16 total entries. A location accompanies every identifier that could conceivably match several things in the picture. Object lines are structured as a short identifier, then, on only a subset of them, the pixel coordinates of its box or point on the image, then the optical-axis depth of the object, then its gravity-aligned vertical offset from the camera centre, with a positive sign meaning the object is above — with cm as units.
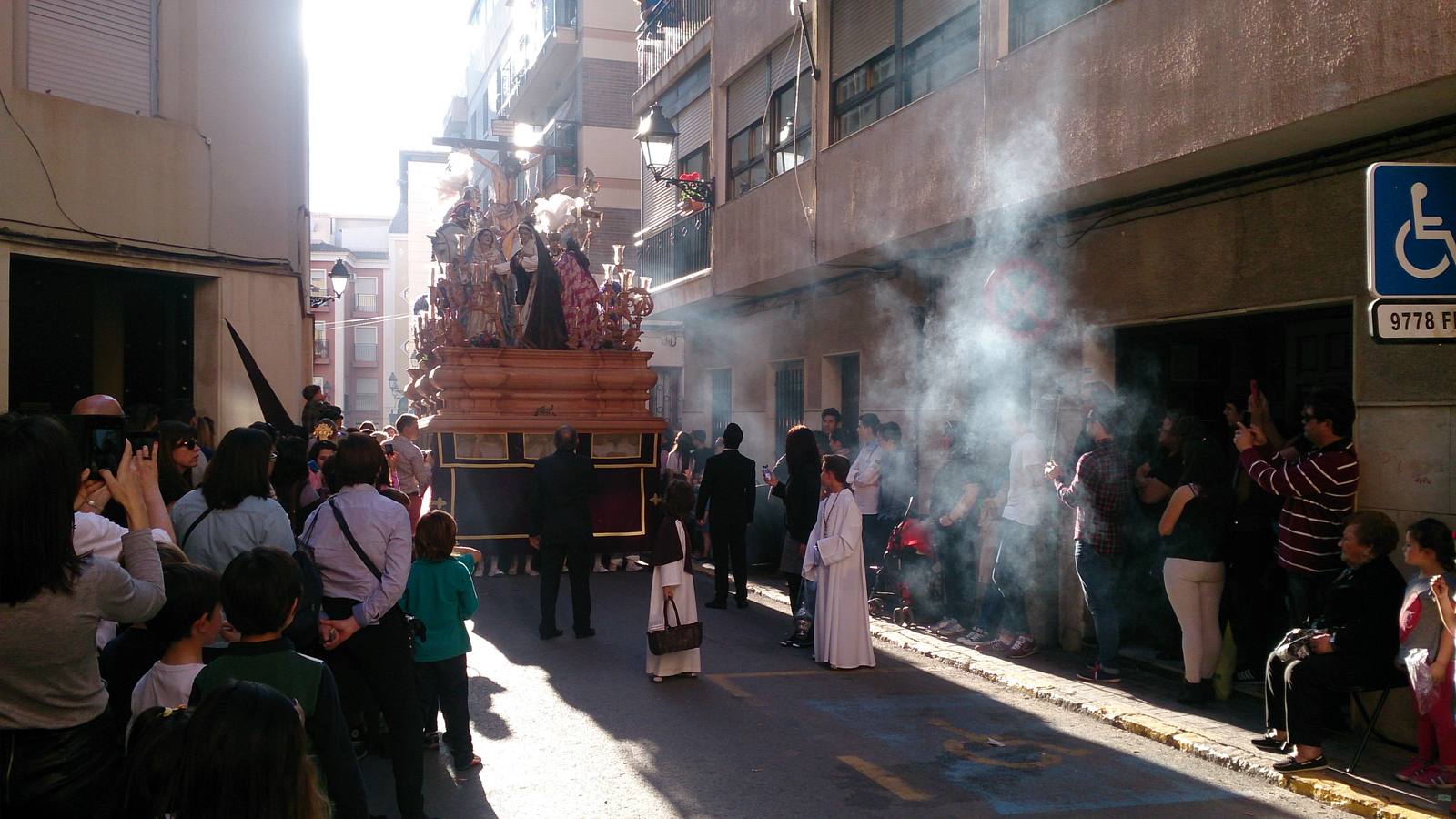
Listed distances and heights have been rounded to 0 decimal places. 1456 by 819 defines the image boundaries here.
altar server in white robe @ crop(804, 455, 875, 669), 894 -125
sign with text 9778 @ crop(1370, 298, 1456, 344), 504 +40
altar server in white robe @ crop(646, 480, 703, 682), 833 -123
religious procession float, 1348 +55
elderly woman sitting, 611 -117
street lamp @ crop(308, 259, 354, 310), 2206 +262
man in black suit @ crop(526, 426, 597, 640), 991 -94
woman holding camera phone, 296 -56
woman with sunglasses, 528 -18
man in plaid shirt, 834 -83
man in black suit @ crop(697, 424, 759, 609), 1183 -95
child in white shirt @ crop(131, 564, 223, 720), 365 -68
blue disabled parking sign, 514 +82
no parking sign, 1020 +103
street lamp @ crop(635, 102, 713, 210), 1670 +396
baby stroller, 1068 -144
